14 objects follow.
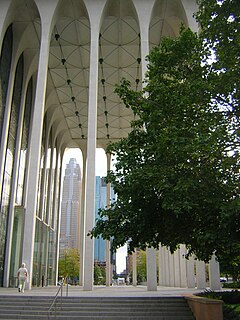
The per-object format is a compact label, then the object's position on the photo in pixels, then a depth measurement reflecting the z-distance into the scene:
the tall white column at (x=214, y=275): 21.42
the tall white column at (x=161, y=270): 41.67
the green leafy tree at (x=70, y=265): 63.31
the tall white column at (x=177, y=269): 32.52
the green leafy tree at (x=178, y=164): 9.38
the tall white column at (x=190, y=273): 23.50
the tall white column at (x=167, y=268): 38.25
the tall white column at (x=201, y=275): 21.94
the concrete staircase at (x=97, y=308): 12.11
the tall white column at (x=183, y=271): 29.98
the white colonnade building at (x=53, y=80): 22.67
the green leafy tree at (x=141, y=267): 63.11
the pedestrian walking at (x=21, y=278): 17.47
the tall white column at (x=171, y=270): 35.86
